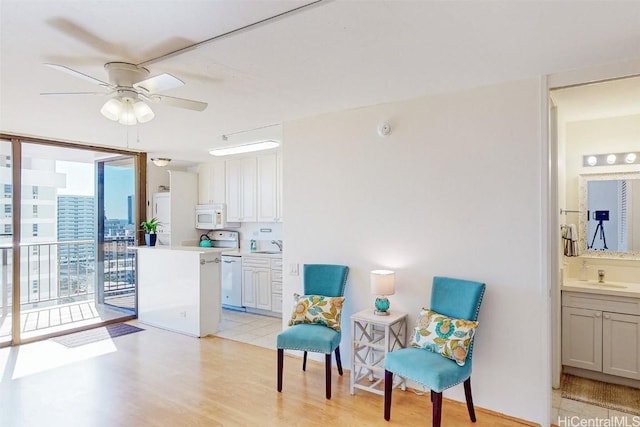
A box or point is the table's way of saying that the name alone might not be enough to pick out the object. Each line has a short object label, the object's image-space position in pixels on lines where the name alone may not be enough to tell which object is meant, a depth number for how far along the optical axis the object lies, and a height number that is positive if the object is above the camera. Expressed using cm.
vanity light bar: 359 +54
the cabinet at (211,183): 656 +58
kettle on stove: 671 -45
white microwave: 645 -2
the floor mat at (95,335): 451 -149
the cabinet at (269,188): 587 +43
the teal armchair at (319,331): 309 -98
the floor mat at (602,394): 296 -149
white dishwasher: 602 -106
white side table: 309 -107
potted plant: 557 -23
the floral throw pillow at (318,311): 336 -85
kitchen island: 475 -96
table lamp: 315 -60
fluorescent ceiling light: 505 +95
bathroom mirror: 364 -1
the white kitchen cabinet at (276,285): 559 -102
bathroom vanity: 319 -102
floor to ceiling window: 438 -29
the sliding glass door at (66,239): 446 -30
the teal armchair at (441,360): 246 -100
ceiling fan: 238 +78
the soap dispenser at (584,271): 384 -58
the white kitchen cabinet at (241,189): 616 +44
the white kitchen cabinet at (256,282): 568 -102
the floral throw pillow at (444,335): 262 -86
